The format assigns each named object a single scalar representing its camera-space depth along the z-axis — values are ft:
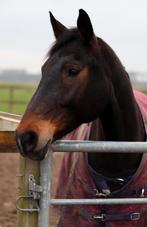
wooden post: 11.33
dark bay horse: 11.79
